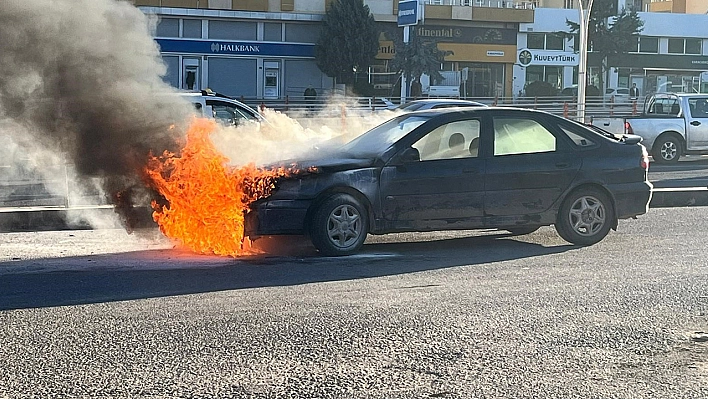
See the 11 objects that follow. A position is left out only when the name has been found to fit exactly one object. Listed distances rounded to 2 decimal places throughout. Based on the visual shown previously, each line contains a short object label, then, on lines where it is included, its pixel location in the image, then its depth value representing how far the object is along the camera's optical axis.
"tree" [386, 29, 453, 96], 50.38
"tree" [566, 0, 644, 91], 57.03
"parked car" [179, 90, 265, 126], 15.43
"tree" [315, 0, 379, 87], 52.06
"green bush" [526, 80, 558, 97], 53.75
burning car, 9.33
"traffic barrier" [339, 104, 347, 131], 14.45
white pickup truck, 22.52
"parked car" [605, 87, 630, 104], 58.61
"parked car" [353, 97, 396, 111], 39.93
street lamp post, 27.41
